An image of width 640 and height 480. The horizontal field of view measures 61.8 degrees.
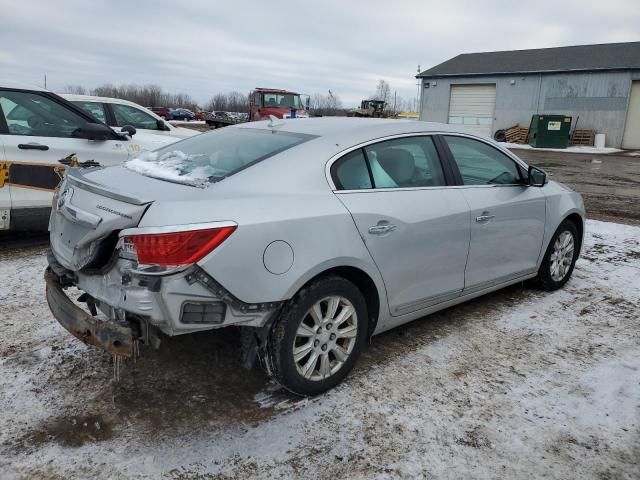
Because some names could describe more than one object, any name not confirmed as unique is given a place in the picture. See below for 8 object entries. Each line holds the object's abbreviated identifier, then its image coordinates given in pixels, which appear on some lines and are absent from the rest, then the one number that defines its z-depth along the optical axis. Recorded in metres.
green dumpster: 25.38
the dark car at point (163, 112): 51.35
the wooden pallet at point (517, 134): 28.83
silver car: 2.50
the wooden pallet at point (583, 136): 27.03
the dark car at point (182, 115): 60.12
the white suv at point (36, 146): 5.25
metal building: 26.42
